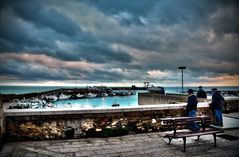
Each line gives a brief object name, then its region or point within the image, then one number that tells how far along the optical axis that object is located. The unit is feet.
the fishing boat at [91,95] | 331.28
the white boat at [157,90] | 93.75
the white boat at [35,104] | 108.84
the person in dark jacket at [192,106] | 25.26
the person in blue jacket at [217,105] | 27.25
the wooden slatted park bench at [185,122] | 18.43
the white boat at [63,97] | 260.99
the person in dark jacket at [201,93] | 45.68
